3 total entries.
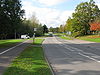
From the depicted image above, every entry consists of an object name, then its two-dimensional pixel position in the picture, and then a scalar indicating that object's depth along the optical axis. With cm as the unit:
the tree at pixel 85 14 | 4882
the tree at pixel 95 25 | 4297
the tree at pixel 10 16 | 1718
